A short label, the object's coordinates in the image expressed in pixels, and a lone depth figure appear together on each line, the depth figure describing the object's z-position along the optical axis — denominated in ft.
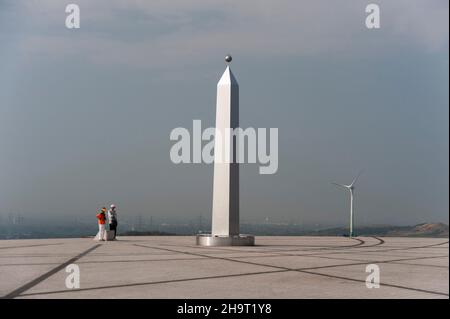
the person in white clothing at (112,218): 104.99
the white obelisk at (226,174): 92.38
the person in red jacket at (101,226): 100.66
